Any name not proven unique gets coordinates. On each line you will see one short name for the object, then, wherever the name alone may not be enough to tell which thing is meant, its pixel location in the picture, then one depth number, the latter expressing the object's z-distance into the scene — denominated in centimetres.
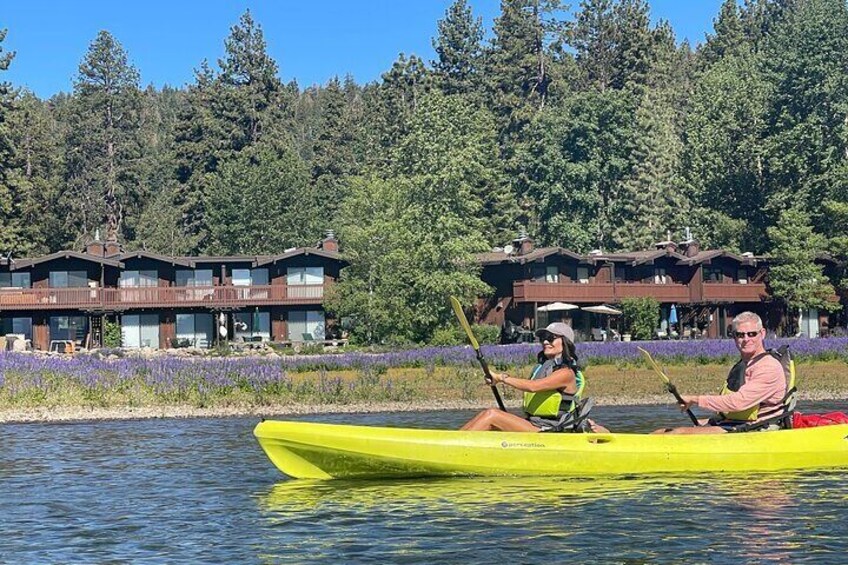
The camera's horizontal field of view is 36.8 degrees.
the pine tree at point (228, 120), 9956
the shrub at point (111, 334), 6412
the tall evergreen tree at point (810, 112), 7788
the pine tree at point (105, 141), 10394
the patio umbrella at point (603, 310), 6812
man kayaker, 1641
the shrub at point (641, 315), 6875
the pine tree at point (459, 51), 11238
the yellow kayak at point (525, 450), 1652
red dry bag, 1762
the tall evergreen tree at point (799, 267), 7106
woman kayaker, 1614
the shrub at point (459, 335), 5812
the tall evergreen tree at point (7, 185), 7969
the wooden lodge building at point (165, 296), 6438
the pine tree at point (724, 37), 12444
